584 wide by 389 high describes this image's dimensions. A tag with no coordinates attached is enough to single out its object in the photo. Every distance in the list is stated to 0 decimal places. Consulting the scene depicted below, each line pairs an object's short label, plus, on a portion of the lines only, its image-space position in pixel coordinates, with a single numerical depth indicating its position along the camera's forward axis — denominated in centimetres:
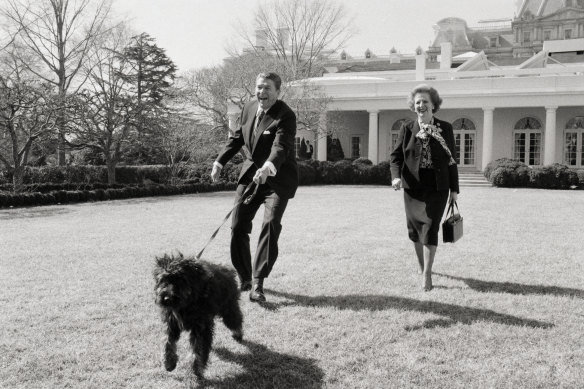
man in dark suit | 487
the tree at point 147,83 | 2356
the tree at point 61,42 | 2981
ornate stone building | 2998
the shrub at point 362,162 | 2883
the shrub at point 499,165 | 2529
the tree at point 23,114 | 1647
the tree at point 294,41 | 4472
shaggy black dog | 310
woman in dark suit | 539
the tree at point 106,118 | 2142
